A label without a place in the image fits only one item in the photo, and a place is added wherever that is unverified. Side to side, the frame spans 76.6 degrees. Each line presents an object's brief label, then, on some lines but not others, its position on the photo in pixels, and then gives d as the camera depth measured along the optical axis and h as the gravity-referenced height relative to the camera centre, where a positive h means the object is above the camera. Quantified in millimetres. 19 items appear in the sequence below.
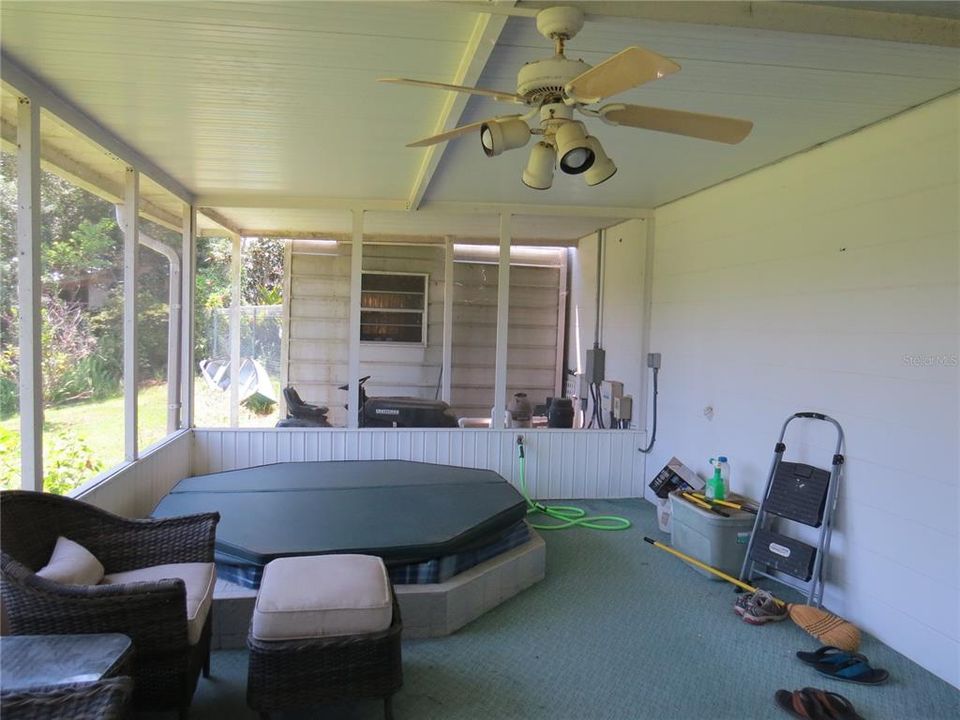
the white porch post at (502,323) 5551 +102
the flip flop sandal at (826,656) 2875 -1482
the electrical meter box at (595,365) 6512 -293
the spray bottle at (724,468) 4184 -882
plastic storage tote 3838 -1250
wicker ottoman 2246 -1182
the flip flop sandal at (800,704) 2471 -1495
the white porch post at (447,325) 7242 +92
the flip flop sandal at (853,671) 2742 -1486
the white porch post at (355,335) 5363 -49
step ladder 3355 -1008
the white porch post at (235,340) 7254 -177
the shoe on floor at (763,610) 3295 -1461
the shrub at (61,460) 3346 -907
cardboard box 4578 -1065
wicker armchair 2051 -986
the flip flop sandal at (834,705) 2475 -1491
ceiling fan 1847 +759
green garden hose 4848 -1492
